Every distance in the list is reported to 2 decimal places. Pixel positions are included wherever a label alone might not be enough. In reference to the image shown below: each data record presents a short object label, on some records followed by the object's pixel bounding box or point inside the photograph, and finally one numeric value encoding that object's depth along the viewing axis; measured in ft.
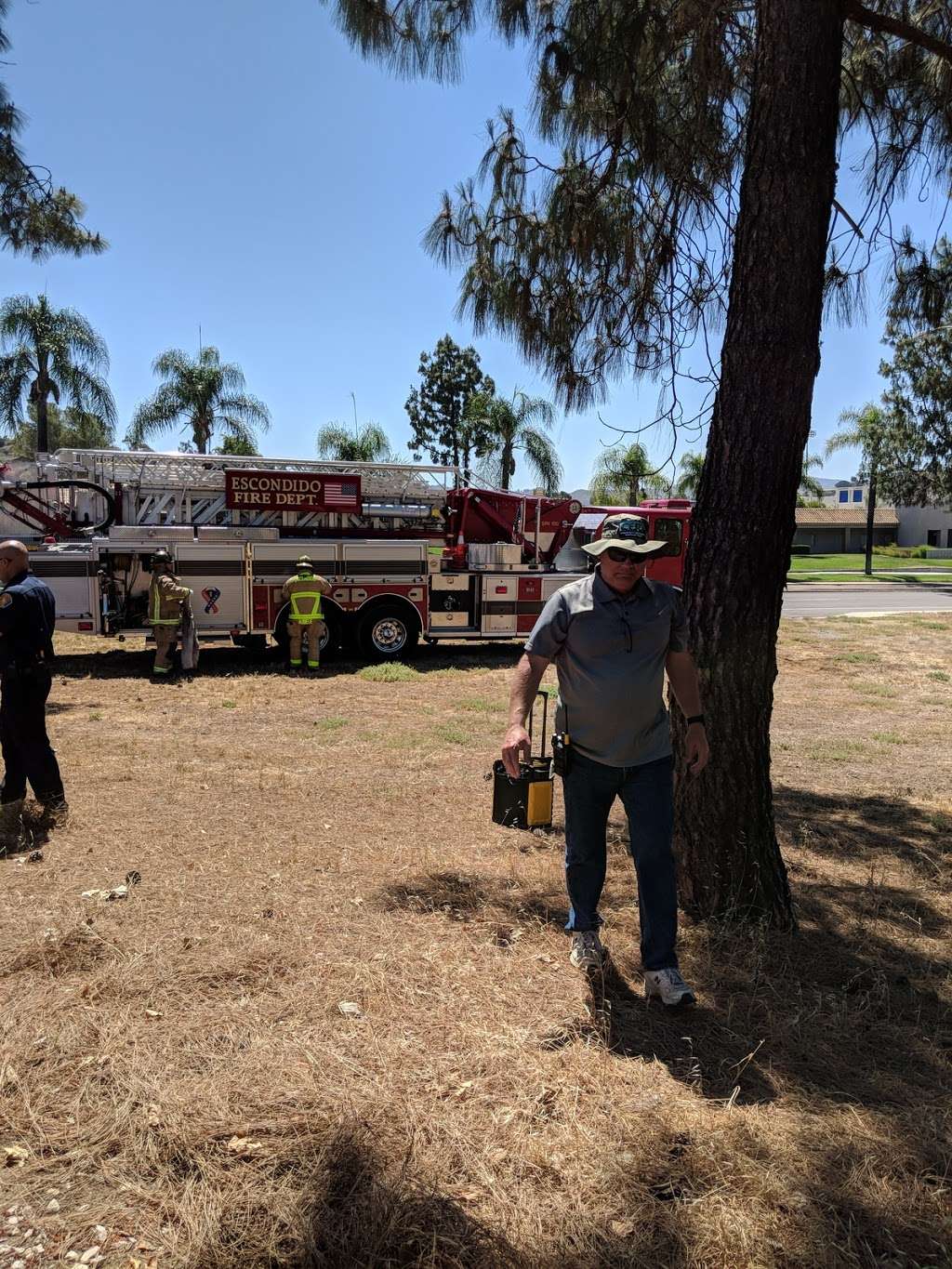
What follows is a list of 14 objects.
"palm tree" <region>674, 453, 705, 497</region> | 115.85
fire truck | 41.16
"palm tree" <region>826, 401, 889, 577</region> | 122.42
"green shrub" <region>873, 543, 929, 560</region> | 188.75
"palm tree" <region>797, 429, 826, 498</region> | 149.28
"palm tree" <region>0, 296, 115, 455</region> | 85.81
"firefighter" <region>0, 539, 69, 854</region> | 17.16
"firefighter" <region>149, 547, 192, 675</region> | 39.27
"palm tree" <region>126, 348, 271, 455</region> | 93.71
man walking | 10.72
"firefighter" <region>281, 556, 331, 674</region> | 41.29
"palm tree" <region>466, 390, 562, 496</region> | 101.86
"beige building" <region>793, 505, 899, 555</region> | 204.44
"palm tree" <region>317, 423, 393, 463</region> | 105.81
